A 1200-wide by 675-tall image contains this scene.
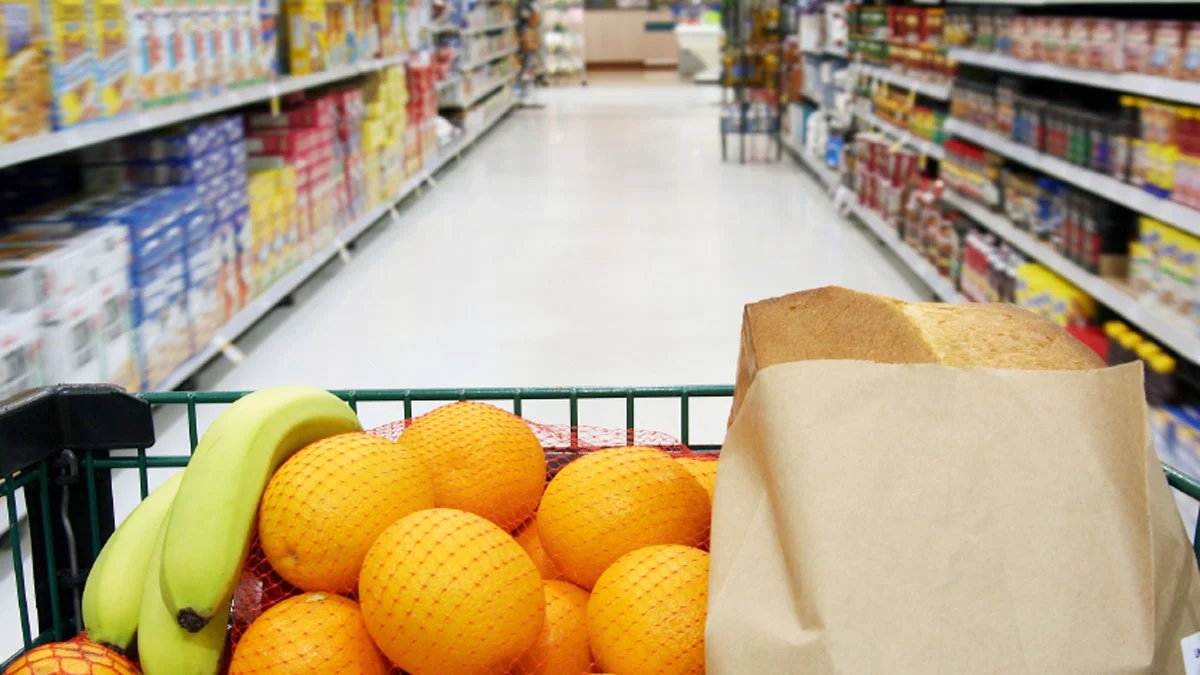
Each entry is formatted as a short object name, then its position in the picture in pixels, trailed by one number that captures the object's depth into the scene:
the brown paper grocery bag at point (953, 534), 0.69
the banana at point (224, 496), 0.88
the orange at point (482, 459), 1.07
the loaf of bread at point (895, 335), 0.89
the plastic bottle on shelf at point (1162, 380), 2.92
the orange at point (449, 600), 0.84
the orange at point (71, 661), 0.85
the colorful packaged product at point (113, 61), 2.98
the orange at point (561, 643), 0.95
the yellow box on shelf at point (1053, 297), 3.53
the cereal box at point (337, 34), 5.41
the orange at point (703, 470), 1.10
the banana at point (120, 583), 0.96
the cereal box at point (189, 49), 3.60
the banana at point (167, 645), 0.90
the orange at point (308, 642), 0.87
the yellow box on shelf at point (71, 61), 2.73
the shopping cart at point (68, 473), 0.98
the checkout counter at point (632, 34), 21.64
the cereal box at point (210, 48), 3.81
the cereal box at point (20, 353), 2.45
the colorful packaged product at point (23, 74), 2.49
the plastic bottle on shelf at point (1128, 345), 3.11
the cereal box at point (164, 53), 3.39
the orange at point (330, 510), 0.93
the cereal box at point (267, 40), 4.40
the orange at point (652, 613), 0.85
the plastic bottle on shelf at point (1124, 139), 3.11
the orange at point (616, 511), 0.99
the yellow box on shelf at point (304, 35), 4.88
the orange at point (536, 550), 1.08
